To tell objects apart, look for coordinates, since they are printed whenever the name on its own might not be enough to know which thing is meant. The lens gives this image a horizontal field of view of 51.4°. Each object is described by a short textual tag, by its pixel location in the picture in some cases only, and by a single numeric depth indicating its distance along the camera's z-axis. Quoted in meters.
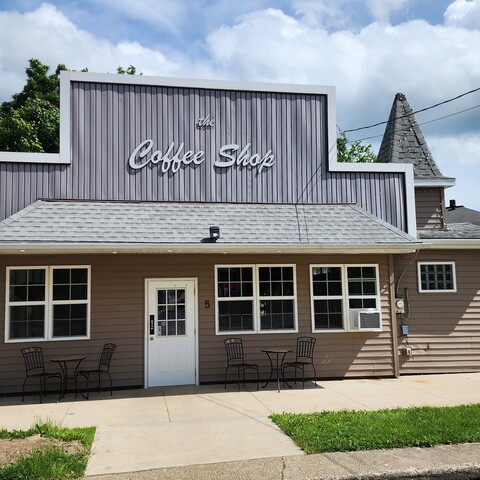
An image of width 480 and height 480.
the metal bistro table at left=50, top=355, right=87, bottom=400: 8.84
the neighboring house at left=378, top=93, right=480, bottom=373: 10.98
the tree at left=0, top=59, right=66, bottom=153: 19.58
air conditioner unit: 10.29
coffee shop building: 9.48
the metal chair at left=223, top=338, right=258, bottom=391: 9.88
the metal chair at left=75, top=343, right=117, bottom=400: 9.34
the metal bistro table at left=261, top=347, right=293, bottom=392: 9.80
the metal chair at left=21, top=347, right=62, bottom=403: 9.05
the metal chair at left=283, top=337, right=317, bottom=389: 10.21
